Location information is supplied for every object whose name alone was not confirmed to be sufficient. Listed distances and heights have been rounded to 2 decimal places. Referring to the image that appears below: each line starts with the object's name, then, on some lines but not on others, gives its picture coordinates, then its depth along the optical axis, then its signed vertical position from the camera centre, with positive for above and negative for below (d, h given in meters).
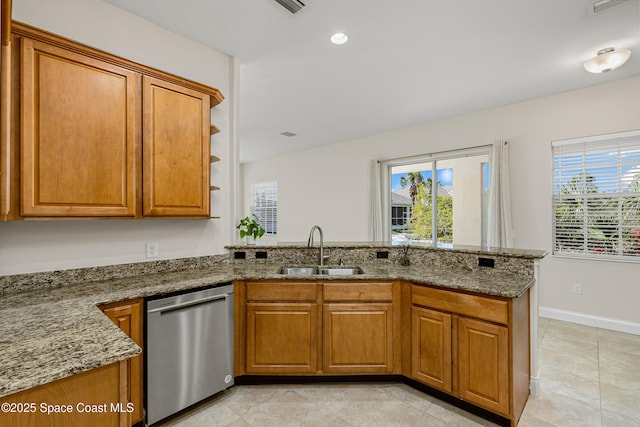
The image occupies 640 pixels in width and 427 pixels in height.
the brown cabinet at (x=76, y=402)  0.92 -0.60
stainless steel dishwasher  1.87 -0.87
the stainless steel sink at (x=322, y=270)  2.74 -0.50
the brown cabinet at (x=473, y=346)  1.87 -0.86
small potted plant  2.93 -0.14
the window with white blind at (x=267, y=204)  8.18 +0.28
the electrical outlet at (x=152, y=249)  2.42 -0.27
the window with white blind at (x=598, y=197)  3.49 +0.19
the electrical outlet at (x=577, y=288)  3.74 -0.91
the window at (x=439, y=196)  4.73 +0.29
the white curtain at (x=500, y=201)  4.09 +0.16
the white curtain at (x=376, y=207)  5.71 +0.13
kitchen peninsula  1.87 -0.62
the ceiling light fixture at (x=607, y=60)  2.77 +1.38
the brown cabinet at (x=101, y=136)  1.70 +0.51
